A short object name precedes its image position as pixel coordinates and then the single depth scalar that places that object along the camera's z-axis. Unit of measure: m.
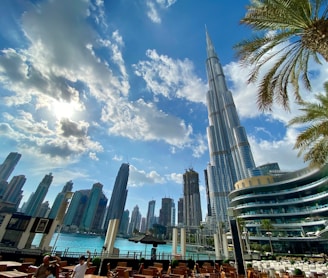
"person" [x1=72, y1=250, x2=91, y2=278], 5.37
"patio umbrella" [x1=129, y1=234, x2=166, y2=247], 14.81
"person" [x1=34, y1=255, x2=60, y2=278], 4.21
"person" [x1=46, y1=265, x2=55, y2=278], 4.28
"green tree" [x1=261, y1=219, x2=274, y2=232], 42.91
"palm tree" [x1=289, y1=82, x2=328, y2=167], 9.37
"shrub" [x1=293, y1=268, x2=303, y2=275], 11.88
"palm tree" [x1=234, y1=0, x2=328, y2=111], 5.83
